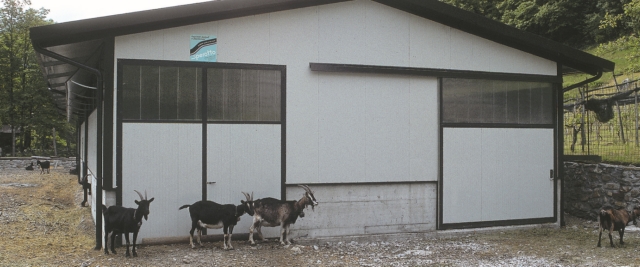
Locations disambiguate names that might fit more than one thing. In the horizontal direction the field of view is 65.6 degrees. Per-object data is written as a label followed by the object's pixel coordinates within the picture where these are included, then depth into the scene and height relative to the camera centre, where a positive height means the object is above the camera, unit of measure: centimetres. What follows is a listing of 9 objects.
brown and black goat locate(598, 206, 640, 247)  779 -126
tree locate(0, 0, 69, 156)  3388 +421
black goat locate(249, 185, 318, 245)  770 -112
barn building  761 +52
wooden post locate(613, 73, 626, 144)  1091 +29
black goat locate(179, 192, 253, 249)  731 -111
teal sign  786 +147
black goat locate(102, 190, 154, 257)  687 -109
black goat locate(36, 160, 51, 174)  2209 -108
